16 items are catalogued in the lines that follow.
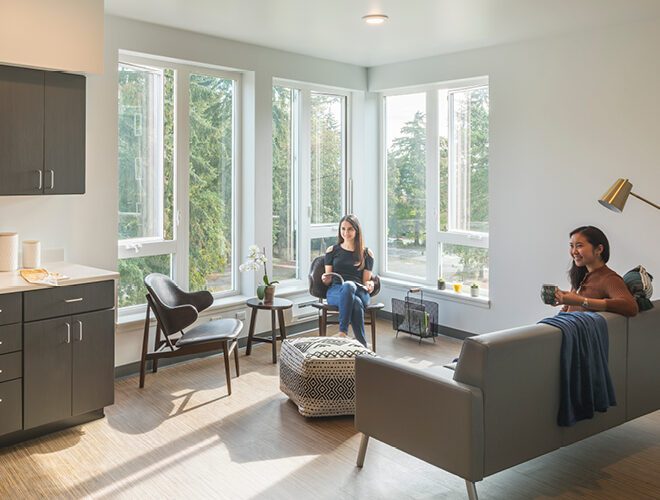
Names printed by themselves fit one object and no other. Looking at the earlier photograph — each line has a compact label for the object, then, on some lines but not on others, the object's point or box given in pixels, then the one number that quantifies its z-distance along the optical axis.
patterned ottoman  3.77
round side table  4.91
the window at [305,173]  5.80
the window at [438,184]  5.61
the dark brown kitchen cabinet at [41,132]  3.46
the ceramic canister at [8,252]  3.68
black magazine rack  5.60
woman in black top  5.19
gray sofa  2.58
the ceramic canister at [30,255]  3.82
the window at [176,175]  4.70
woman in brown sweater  3.21
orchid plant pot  4.95
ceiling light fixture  4.23
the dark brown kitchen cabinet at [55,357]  3.31
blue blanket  2.84
